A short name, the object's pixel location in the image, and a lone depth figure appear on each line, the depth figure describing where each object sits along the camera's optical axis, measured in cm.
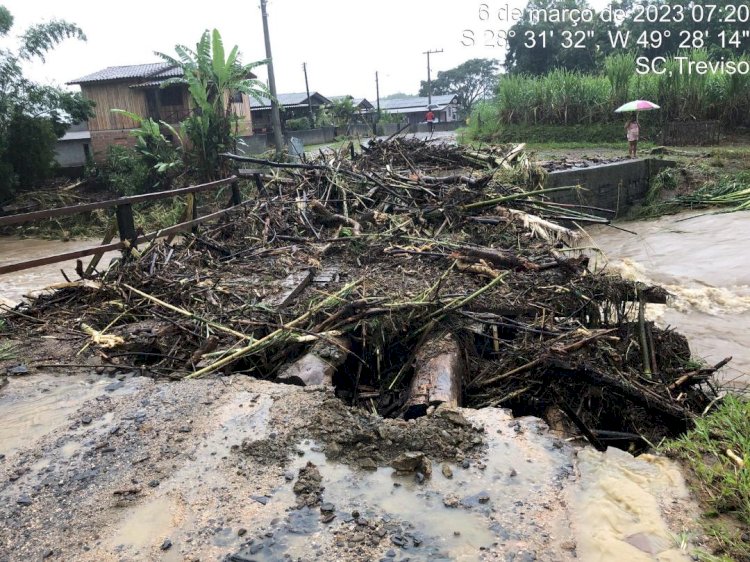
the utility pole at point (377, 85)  4276
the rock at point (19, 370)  353
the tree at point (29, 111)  1560
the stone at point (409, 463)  250
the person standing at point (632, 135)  1488
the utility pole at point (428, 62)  4729
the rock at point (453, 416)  280
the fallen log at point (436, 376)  313
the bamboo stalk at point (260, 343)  343
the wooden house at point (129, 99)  2475
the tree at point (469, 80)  6584
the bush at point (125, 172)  1695
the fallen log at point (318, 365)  339
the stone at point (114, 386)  331
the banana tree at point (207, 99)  1581
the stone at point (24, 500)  233
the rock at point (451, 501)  229
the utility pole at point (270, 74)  2052
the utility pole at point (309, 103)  3512
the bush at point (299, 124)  3506
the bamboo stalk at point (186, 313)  371
